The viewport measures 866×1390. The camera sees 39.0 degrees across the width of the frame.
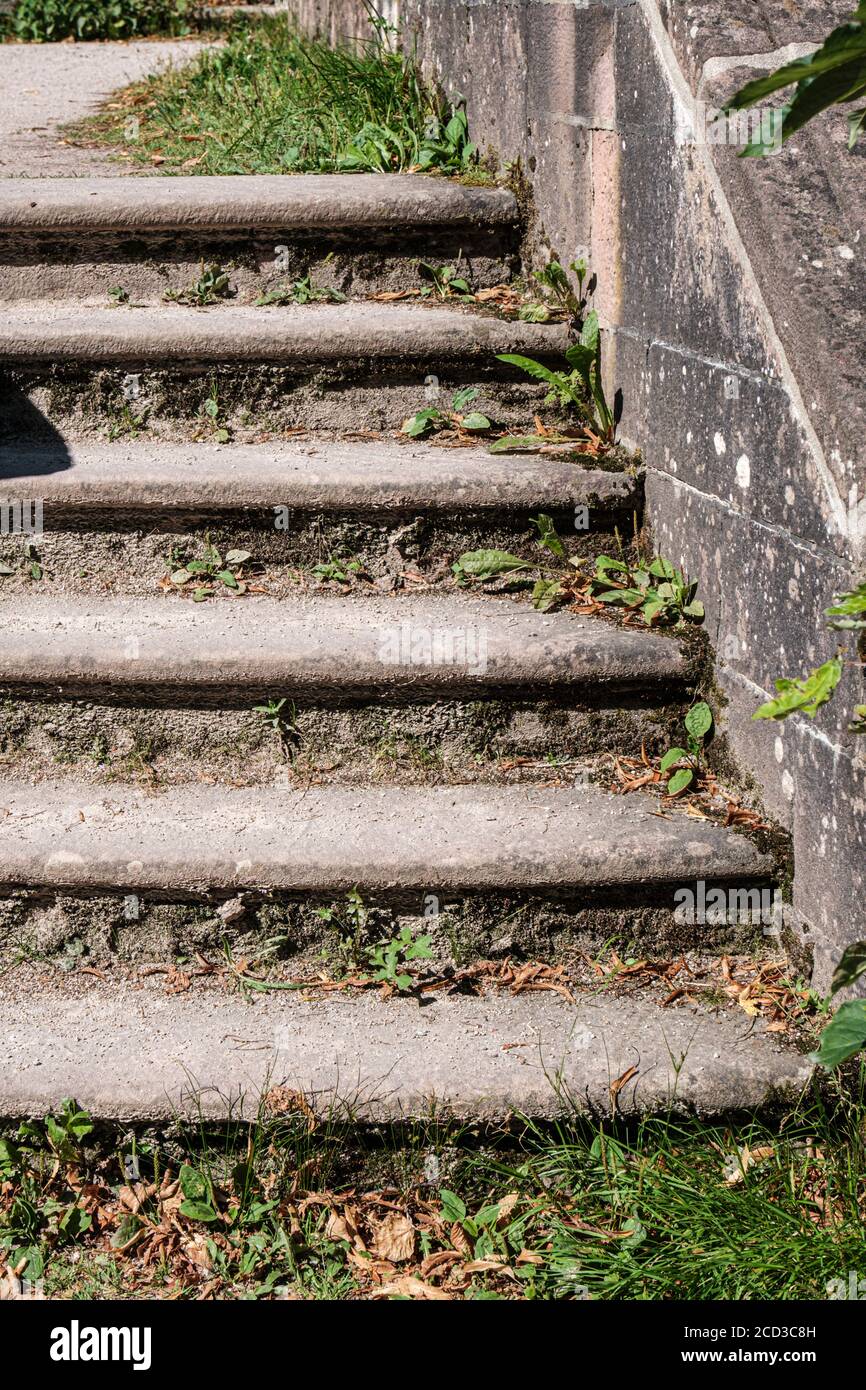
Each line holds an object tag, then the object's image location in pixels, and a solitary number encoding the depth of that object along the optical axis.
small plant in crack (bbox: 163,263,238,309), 3.28
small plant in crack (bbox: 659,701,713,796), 2.55
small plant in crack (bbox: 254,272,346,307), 3.28
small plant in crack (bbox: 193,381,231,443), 3.10
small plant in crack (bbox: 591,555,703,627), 2.67
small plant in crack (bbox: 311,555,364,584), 2.84
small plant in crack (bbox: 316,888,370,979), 2.35
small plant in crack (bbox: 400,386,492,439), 3.08
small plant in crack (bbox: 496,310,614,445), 3.02
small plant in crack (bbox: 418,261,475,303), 3.32
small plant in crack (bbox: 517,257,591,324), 3.13
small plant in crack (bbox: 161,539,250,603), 2.83
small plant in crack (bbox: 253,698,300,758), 2.57
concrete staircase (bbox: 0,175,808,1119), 2.18
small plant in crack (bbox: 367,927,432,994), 2.31
